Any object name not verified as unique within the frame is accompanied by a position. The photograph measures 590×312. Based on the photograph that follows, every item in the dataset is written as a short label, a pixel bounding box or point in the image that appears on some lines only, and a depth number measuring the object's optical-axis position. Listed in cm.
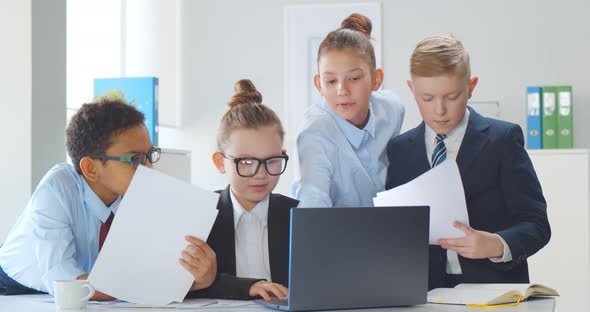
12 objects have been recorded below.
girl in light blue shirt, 222
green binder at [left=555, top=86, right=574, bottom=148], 529
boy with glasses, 207
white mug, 174
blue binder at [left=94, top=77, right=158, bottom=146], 425
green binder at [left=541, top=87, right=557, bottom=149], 533
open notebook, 178
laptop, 162
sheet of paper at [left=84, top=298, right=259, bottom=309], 180
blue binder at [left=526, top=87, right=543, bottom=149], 535
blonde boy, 210
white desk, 172
